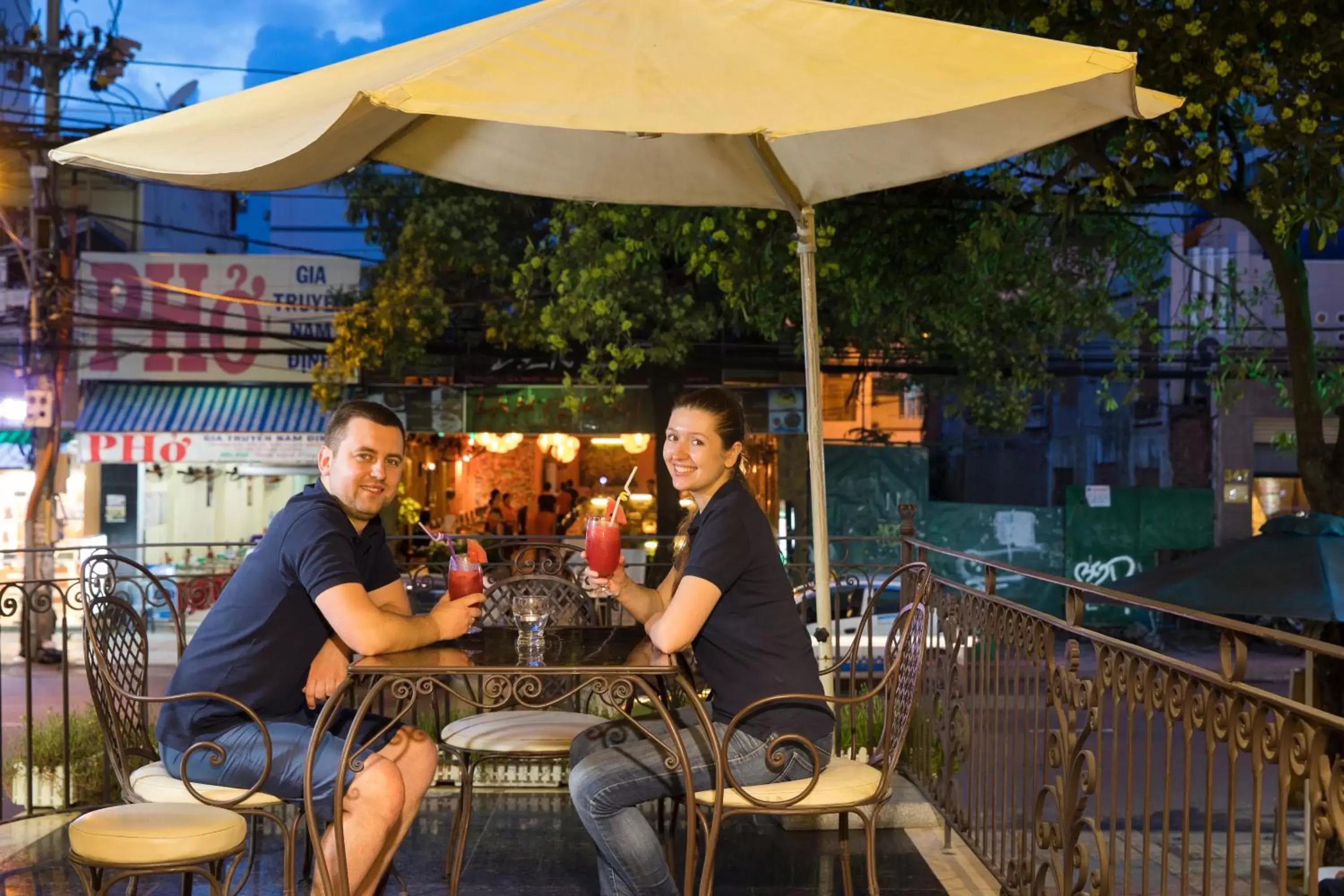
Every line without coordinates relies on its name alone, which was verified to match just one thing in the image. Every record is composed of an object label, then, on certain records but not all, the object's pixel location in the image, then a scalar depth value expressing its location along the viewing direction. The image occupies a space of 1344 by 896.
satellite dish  21.22
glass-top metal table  2.97
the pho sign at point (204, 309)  17.11
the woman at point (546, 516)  17.78
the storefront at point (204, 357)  16.88
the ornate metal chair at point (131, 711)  3.09
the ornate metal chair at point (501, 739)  3.83
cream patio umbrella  2.61
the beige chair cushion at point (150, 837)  2.81
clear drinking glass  3.32
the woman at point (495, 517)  18.11
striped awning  16.92
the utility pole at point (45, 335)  15.46
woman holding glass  3.12
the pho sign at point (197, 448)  16.84
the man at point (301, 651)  3.04
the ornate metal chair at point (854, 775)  3.08
